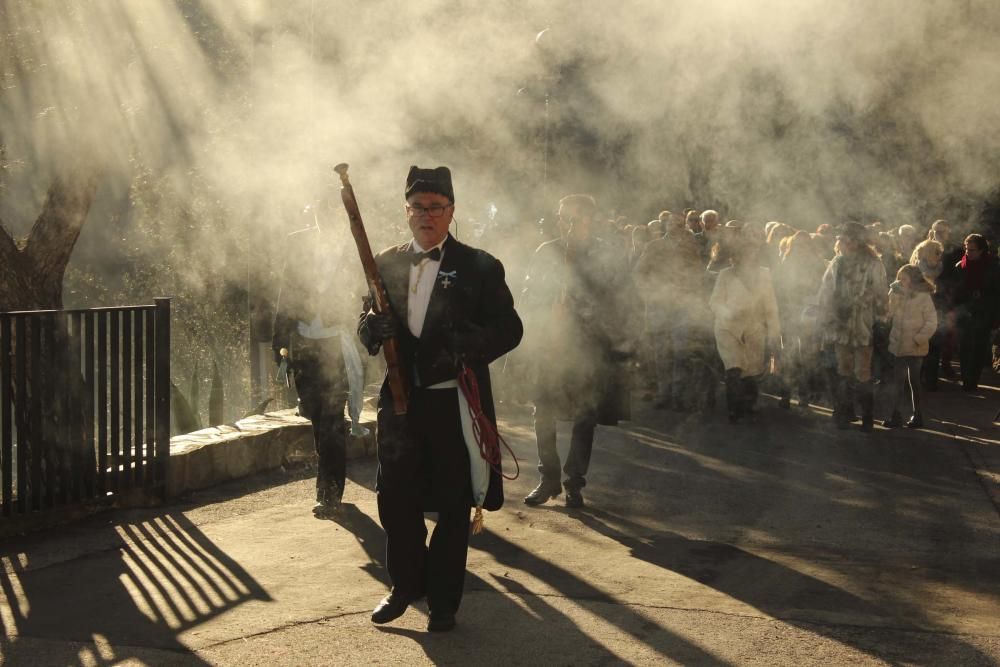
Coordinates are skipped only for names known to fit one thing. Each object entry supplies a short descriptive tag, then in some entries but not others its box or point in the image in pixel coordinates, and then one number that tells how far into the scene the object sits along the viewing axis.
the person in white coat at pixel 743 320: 11.42
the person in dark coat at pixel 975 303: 14.09
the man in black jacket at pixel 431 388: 5.07
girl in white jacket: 11.39
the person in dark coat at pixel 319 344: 7.26
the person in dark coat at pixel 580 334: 7.80
